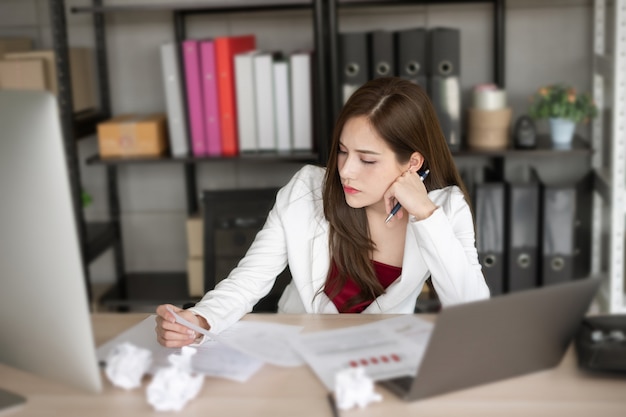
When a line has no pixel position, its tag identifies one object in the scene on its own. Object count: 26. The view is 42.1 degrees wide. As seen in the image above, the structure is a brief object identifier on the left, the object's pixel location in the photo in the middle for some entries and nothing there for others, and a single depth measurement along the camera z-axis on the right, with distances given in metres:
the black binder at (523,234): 2.67
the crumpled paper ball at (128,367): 1.10
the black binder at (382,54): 2.64
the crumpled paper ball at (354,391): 1.04
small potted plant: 2.65
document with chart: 1.12
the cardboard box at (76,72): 2.75
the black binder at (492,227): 2.68
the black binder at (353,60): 2.64
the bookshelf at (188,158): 2.65
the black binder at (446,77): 2.62
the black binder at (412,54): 2.63
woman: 1.65
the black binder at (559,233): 2.66
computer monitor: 0.91
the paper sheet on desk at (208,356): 1.15
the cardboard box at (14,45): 2.87
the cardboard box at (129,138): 2.82
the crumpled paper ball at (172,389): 1.04
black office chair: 2.35
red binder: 2.70
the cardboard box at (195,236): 2.93
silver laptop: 0.99
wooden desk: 1.02
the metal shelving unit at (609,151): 2.54
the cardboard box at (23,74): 2.70
